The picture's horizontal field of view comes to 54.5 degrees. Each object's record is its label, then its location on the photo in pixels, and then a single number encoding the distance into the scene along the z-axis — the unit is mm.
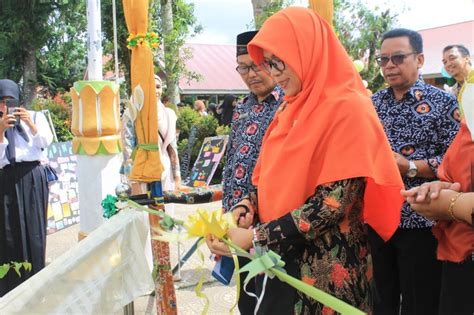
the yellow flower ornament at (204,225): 1403
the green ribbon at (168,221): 1560
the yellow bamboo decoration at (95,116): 3346
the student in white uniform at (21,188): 3453
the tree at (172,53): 11562
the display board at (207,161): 4956
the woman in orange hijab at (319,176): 1502
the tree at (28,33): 15609
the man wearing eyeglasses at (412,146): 2193
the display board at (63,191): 5609
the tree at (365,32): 10023
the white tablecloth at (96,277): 1390
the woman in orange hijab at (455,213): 1543
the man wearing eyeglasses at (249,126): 2299
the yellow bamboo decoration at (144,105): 2412
